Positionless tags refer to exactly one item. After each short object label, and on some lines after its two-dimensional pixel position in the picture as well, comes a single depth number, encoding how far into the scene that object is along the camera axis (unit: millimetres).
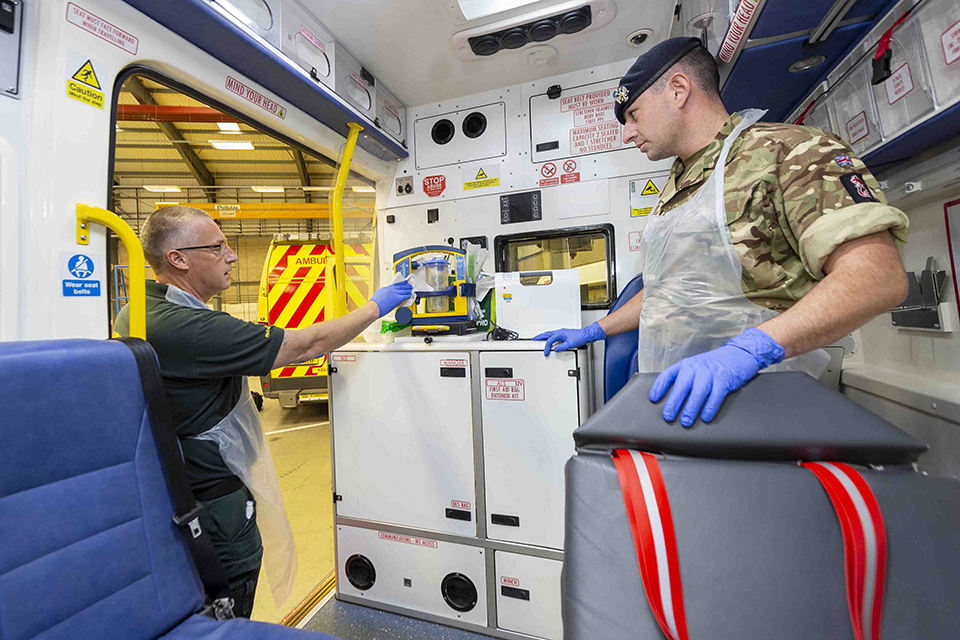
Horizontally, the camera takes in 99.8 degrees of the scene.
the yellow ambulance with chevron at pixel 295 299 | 5570
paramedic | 1377
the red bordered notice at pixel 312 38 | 2012
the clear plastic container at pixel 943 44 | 1050
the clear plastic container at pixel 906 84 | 1177
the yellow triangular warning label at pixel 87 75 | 1243
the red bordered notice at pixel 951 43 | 1040
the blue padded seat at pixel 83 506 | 792
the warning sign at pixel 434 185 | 2965
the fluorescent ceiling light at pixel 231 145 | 9492
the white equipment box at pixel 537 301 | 2143
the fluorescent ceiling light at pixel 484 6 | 2064
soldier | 936
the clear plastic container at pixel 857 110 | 1435
